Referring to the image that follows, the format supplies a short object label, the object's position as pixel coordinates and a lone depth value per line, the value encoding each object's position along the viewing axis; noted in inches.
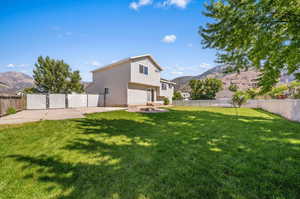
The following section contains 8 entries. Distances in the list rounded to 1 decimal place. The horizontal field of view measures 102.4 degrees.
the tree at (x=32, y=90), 964.7
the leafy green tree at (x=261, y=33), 184.5
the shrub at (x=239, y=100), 649.0
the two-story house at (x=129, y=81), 573.0
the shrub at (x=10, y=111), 322.7
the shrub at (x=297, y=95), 344.5
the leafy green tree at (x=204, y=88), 1159.2
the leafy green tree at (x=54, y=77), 920.3
